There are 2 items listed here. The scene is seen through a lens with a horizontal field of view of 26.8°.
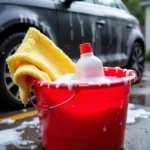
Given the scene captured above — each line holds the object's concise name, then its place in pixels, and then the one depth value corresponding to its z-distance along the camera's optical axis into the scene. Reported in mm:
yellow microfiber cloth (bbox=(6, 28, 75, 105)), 1750
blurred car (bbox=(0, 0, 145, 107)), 2830
